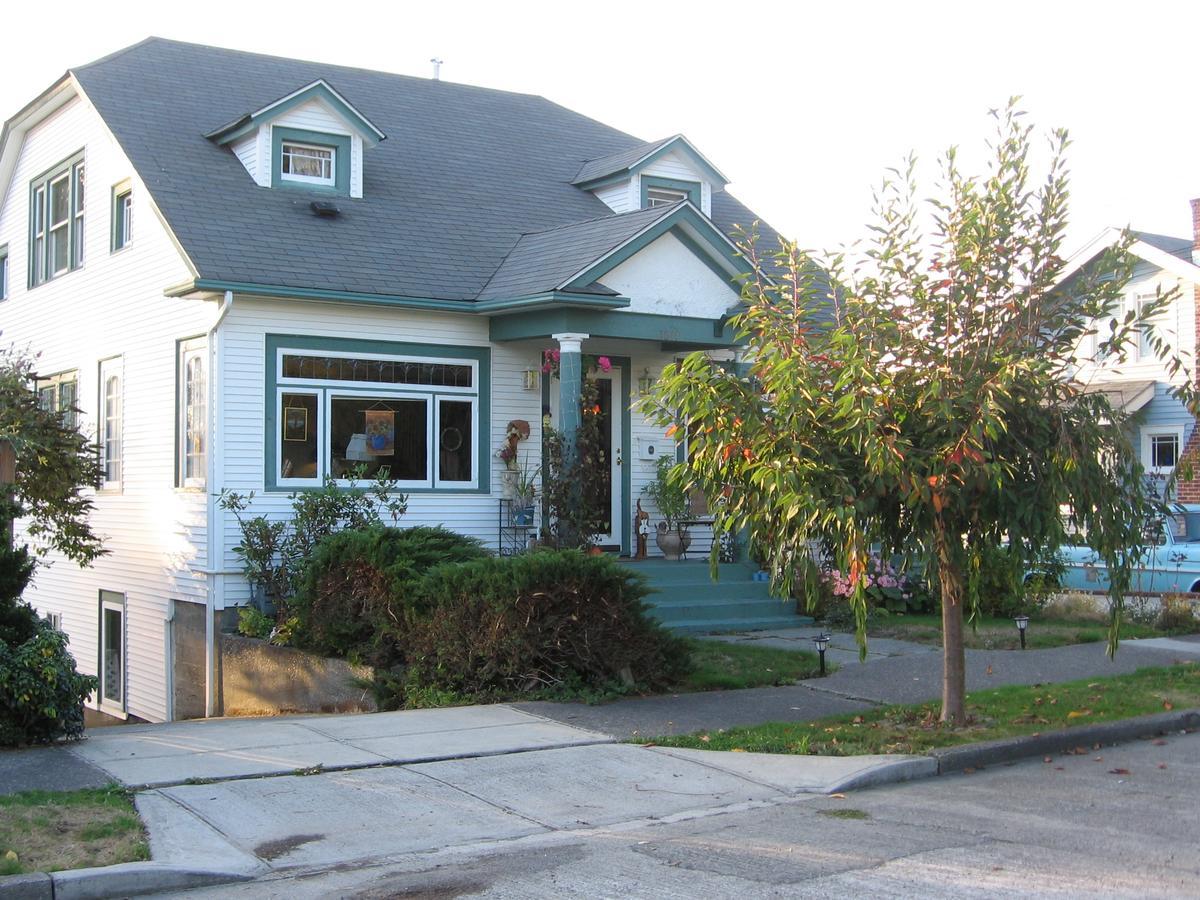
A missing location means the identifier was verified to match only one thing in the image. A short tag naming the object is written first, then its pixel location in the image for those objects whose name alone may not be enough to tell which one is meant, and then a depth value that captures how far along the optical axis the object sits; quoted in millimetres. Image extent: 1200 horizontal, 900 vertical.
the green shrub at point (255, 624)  13930
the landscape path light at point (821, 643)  11828
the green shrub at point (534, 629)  11047
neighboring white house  25906
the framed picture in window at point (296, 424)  14953
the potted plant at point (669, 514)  16891
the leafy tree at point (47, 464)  14195
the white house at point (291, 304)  14805
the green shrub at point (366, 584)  11969
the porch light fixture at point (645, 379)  17562
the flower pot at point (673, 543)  16875
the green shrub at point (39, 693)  8898
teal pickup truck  18719
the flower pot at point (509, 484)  16234
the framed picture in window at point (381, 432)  15422
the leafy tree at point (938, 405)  8828
